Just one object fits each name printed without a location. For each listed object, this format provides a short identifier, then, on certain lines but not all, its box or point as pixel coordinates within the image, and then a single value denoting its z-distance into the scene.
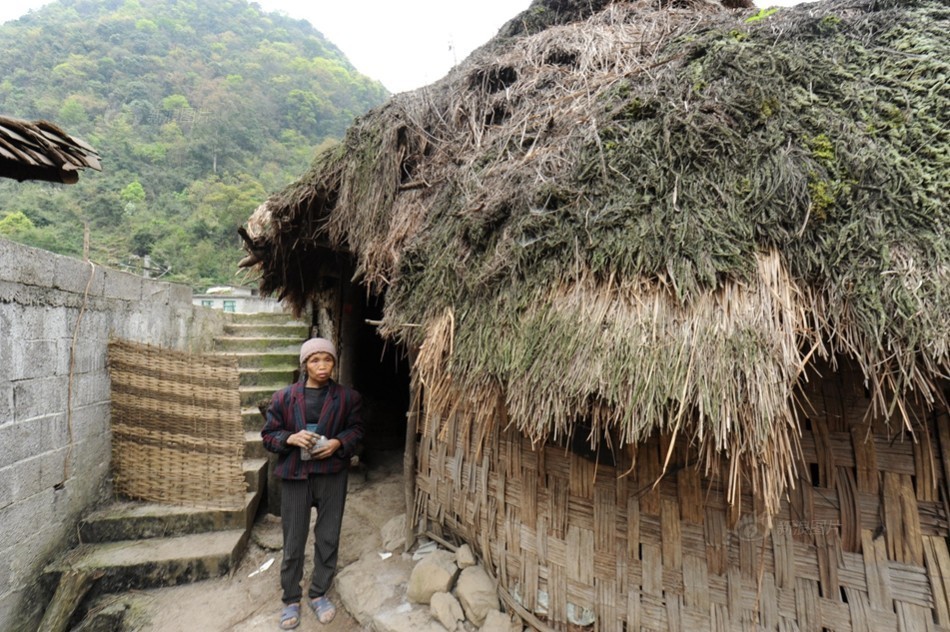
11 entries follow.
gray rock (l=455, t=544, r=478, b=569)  2.90
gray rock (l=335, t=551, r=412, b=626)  2.75
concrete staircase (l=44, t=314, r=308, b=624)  3.02
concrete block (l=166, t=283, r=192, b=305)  4.79
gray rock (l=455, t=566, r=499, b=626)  2.58
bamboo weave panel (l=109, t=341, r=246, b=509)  3.62
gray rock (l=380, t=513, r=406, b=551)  3.41
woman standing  2.74
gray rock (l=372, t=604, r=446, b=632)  2.53
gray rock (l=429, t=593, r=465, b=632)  2.53
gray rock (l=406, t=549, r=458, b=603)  2.73
